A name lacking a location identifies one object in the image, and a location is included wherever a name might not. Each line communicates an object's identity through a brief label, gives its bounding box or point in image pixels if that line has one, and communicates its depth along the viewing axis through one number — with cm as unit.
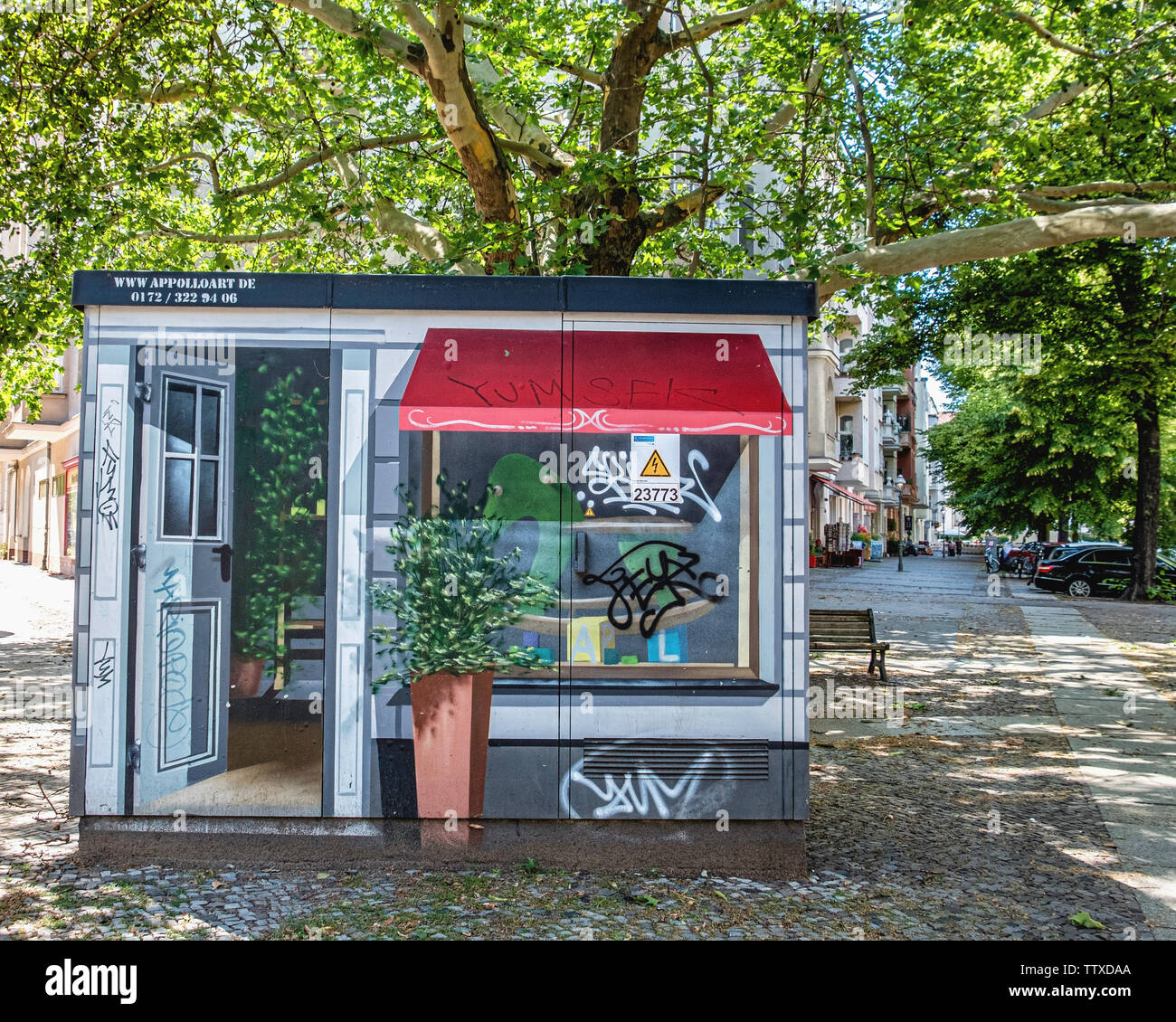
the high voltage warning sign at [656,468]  473
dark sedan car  2622
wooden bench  1050
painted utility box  459
